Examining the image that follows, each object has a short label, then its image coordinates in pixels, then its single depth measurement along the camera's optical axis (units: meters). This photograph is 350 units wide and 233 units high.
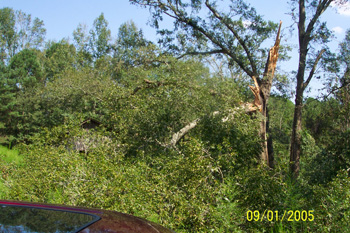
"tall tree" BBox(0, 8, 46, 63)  43.69
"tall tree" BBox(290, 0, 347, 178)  13.20
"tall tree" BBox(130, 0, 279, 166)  14.73
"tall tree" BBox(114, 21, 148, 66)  14.47
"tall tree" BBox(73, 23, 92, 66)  39.22
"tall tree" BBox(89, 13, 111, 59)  40.22
